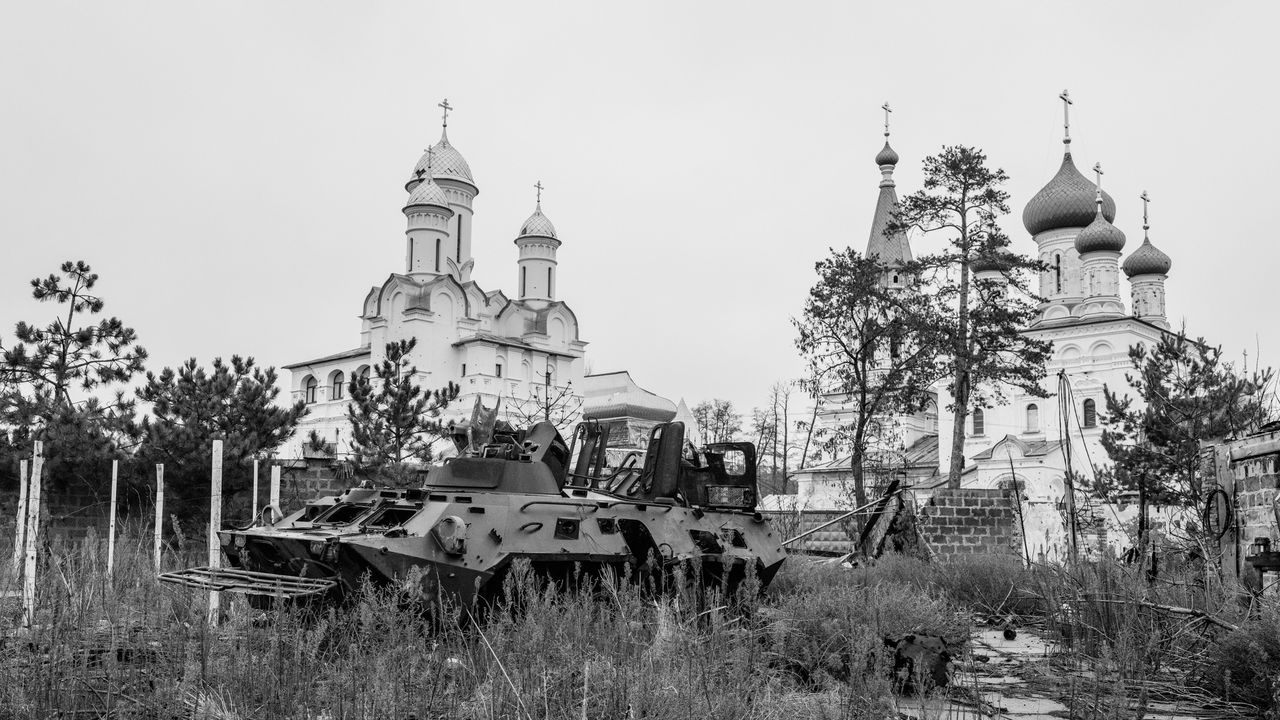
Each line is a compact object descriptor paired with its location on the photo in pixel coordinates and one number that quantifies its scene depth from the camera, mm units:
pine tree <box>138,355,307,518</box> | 17875
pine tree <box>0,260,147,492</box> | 17458
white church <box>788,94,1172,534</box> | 45719
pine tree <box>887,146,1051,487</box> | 27891
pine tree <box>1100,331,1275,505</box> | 23406
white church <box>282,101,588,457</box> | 49906
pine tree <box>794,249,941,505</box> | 27422
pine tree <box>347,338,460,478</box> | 20094
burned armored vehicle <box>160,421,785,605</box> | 8297
